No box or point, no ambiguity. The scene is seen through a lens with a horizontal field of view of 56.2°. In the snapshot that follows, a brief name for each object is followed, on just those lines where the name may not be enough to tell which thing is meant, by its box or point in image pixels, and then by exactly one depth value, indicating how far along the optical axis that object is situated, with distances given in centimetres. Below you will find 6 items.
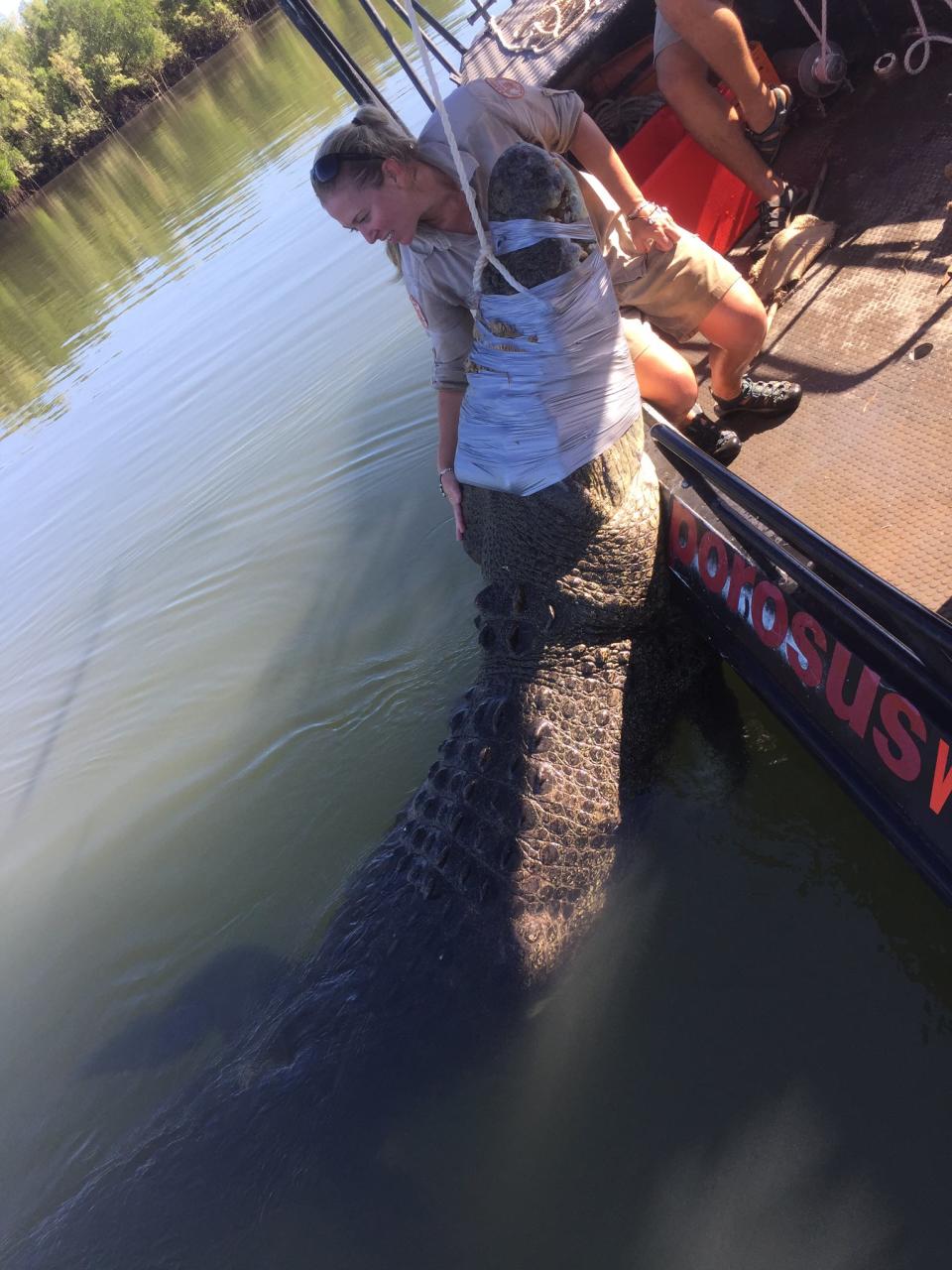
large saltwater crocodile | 258
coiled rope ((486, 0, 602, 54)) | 470
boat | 201
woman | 253
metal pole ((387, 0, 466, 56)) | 409
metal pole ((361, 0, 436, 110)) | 443
